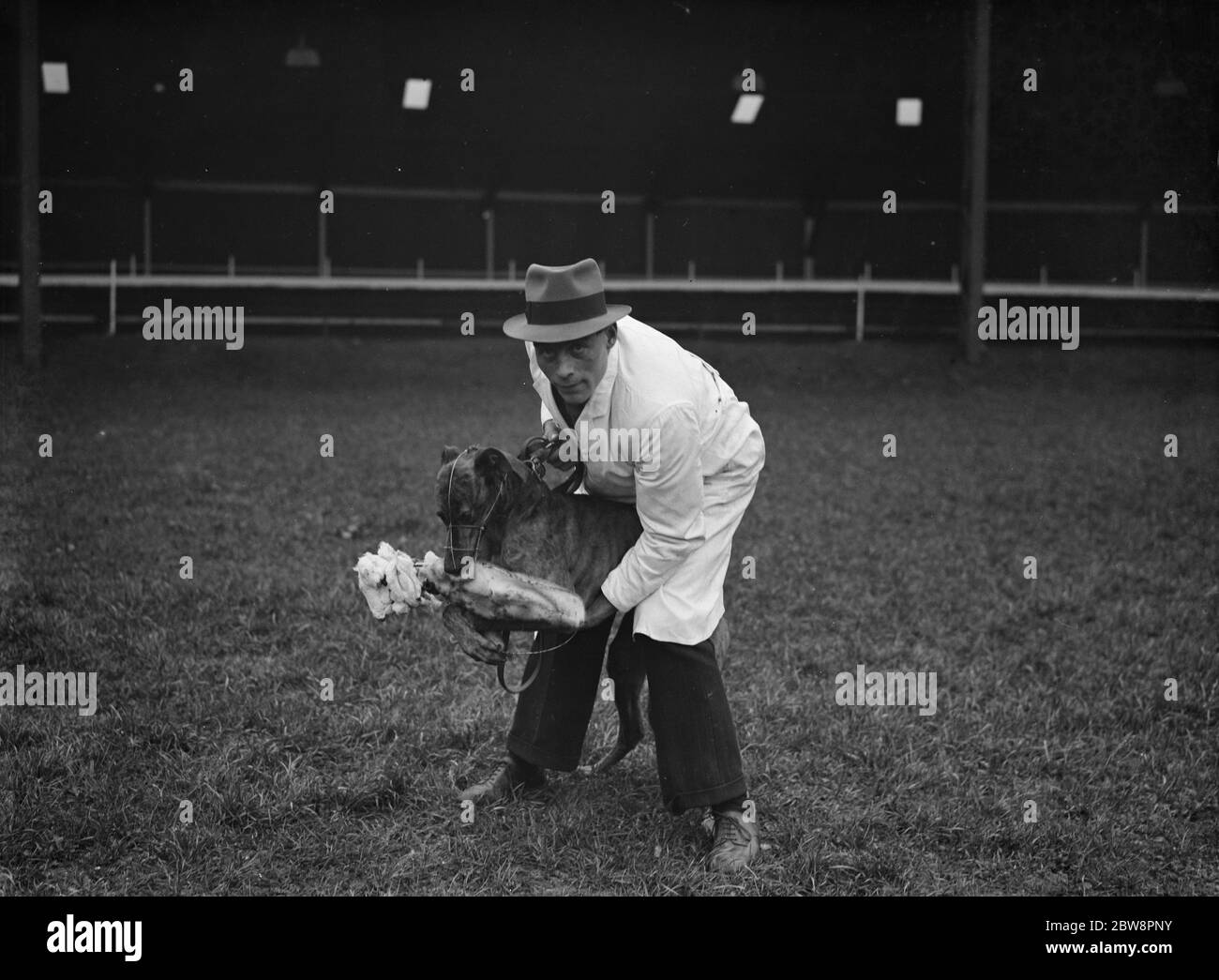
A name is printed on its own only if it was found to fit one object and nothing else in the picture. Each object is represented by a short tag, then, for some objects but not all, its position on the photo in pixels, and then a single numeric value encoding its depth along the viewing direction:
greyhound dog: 3.65
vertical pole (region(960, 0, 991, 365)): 17.38
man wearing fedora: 3.71
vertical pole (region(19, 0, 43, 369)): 13.16
